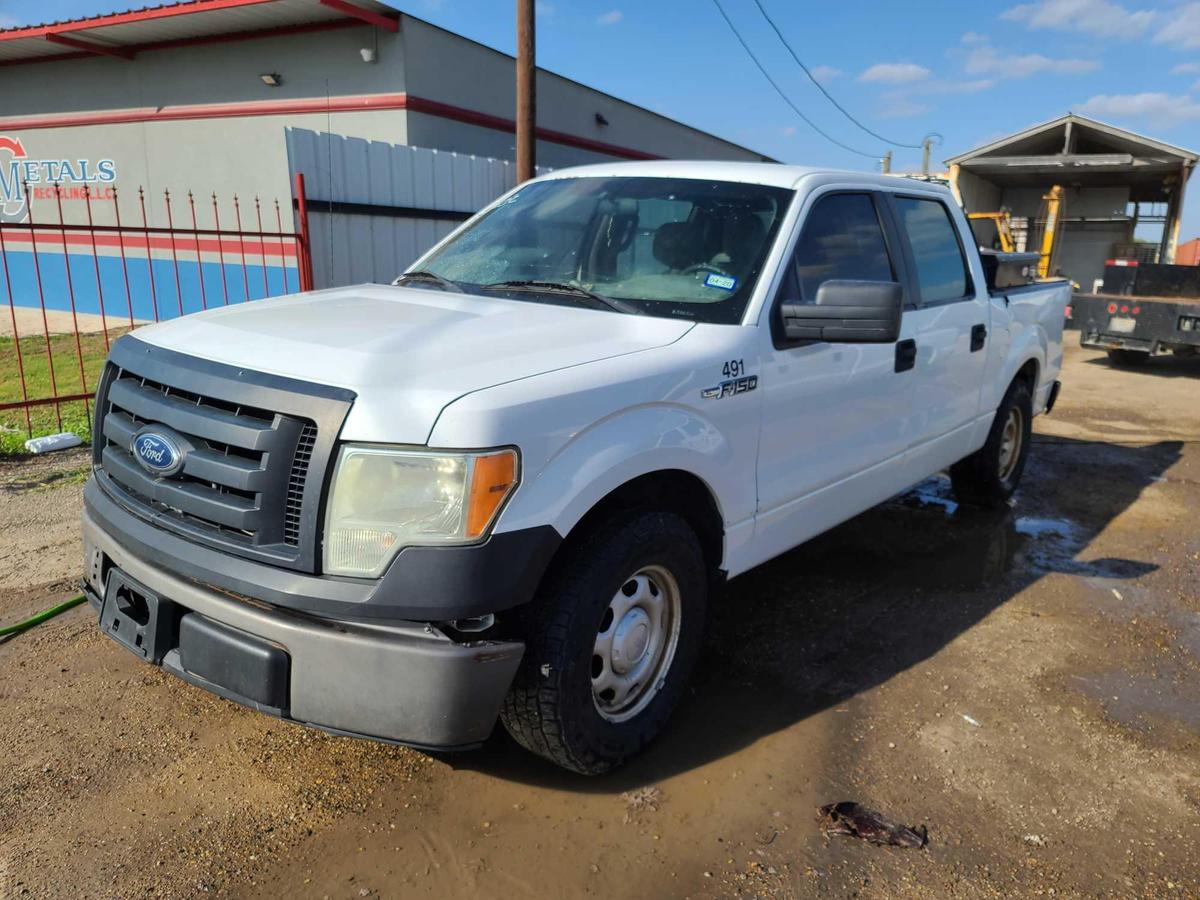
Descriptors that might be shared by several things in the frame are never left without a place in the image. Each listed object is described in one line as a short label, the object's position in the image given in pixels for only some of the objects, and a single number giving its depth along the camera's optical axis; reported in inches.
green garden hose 143.1
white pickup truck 88.5
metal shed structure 792.3
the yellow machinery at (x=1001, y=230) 666.2
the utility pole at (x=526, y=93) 378.6
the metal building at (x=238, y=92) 494.6
